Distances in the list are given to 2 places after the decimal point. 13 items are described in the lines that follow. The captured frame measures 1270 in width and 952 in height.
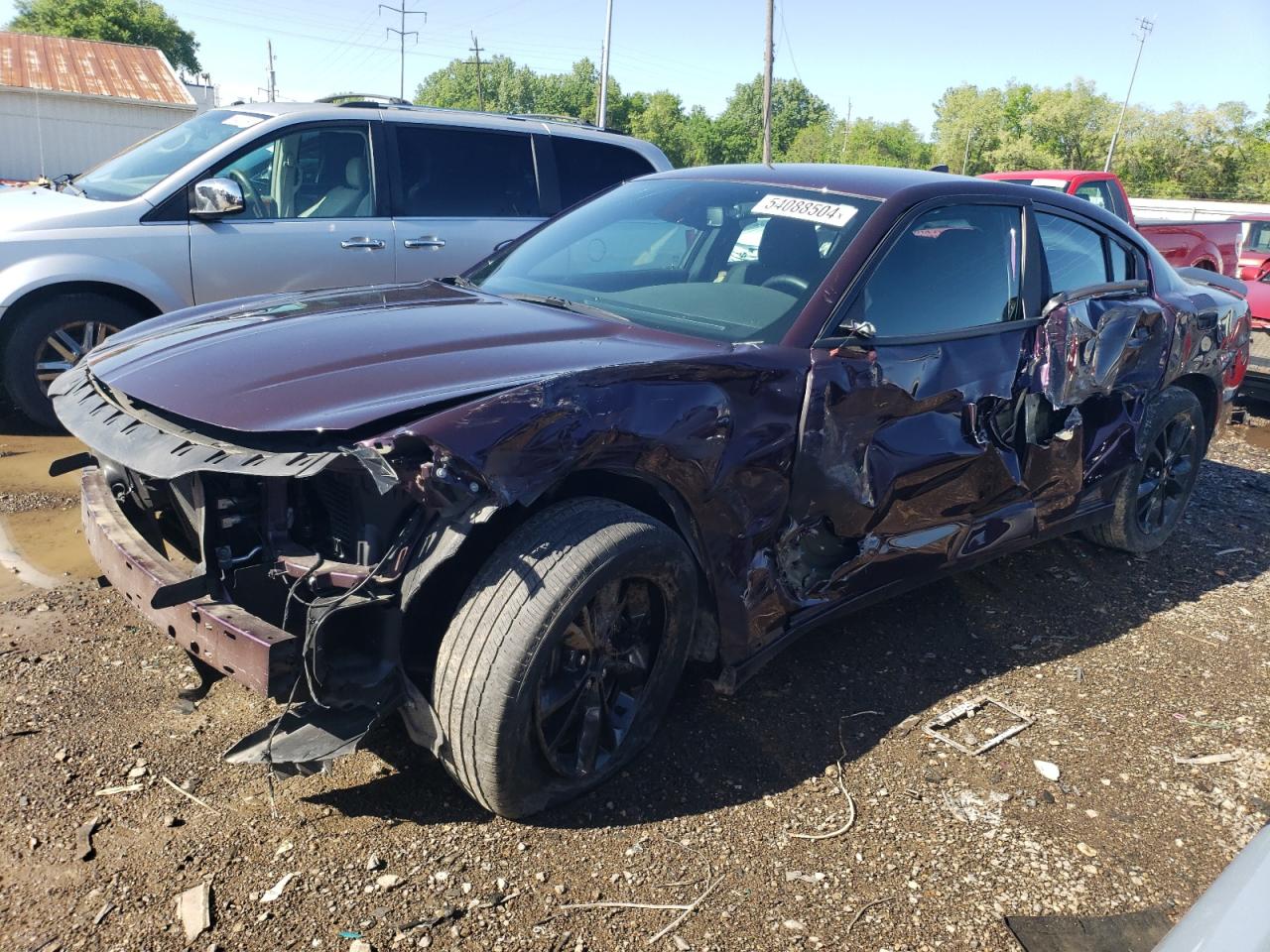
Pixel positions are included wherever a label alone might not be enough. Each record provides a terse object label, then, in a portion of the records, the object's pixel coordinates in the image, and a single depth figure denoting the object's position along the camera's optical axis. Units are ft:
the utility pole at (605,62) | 107.76
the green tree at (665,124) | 299.99
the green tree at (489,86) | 350.43
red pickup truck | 34.94
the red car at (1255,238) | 40.94
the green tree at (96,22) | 182.29
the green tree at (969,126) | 252.62
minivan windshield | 19.22
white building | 107.04
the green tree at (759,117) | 314.14
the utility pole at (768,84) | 84.38
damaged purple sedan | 7.48
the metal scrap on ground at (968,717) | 10.41
